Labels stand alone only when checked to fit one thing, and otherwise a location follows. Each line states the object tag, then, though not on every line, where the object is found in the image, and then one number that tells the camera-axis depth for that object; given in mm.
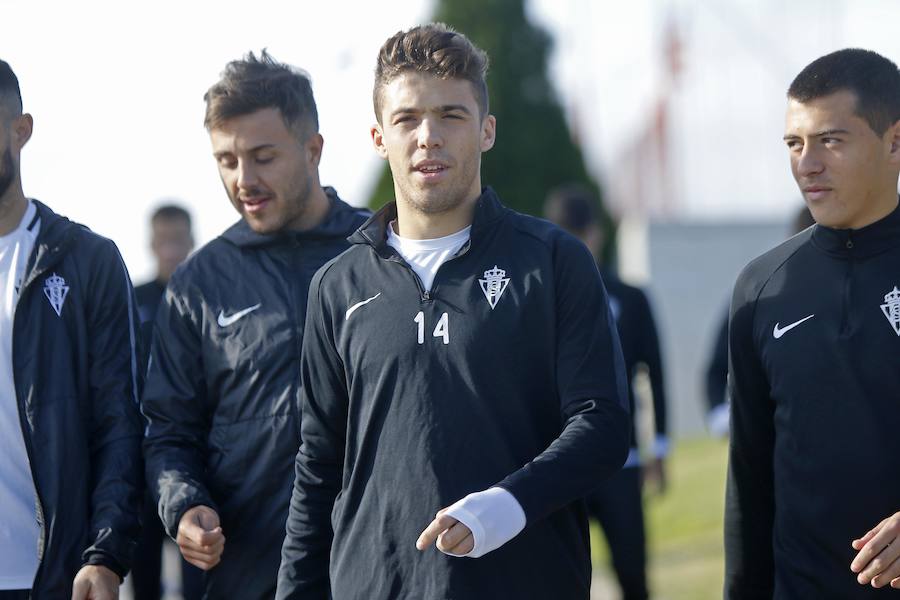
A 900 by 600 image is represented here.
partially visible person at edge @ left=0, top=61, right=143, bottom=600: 8680
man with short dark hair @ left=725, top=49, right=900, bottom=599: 7680
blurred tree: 51500
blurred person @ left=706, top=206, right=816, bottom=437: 15328
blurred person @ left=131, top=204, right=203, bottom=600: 14172
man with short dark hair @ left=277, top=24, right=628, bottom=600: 7090
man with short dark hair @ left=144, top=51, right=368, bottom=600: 9016
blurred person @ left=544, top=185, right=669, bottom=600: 15109
